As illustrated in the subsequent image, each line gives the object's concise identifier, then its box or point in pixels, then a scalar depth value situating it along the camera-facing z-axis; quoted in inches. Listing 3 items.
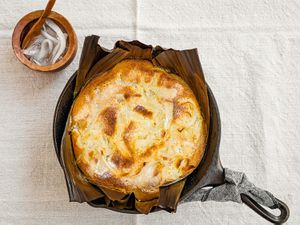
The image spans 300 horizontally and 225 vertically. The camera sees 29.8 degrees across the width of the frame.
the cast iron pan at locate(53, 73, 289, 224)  44.0
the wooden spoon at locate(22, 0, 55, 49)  48.2
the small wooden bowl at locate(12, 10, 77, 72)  49.4
